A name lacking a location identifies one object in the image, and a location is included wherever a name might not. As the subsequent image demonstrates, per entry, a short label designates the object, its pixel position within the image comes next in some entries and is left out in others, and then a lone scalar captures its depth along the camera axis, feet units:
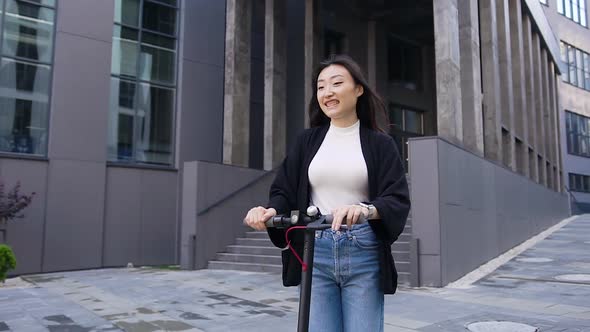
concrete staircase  32.27
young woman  7.29
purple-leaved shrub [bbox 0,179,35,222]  35.04
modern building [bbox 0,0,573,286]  35.19
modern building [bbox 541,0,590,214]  118.83
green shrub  31.19
